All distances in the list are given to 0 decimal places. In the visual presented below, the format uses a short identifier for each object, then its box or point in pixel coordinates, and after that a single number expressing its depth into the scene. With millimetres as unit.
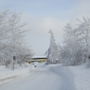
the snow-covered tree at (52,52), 97250
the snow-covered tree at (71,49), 64562
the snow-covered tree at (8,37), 27891
